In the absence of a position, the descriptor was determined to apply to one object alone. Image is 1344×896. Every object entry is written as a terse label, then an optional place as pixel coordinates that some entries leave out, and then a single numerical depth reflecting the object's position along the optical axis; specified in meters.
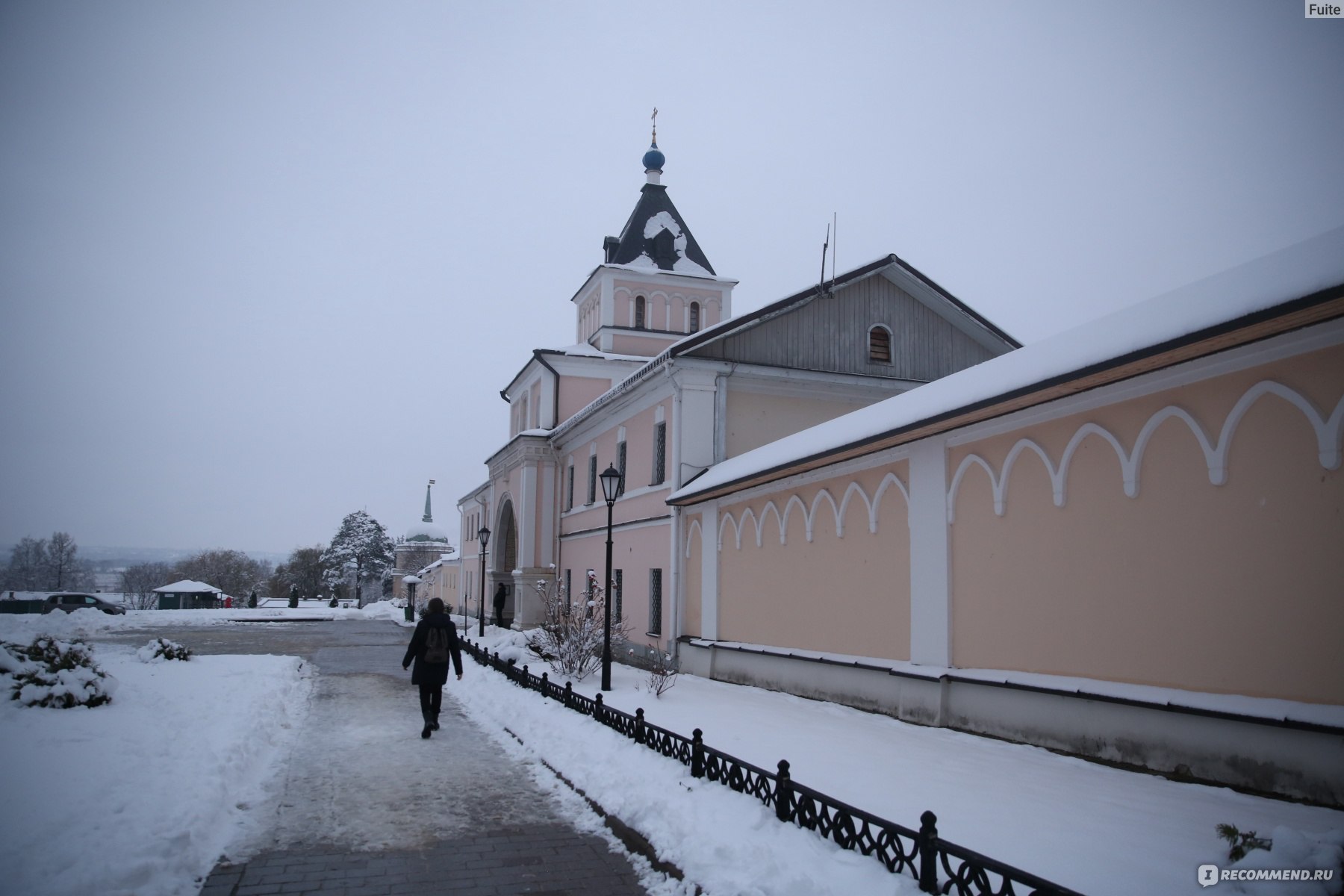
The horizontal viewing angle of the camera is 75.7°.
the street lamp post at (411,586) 55.85
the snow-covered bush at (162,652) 16.14
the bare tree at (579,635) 14.56
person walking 10.30
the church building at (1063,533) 6.02
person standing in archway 31.33
